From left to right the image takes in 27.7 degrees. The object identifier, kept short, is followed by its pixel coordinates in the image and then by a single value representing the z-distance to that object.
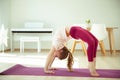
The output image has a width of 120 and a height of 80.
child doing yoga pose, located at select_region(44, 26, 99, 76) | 3.25
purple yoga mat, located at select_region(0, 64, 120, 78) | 3.33
